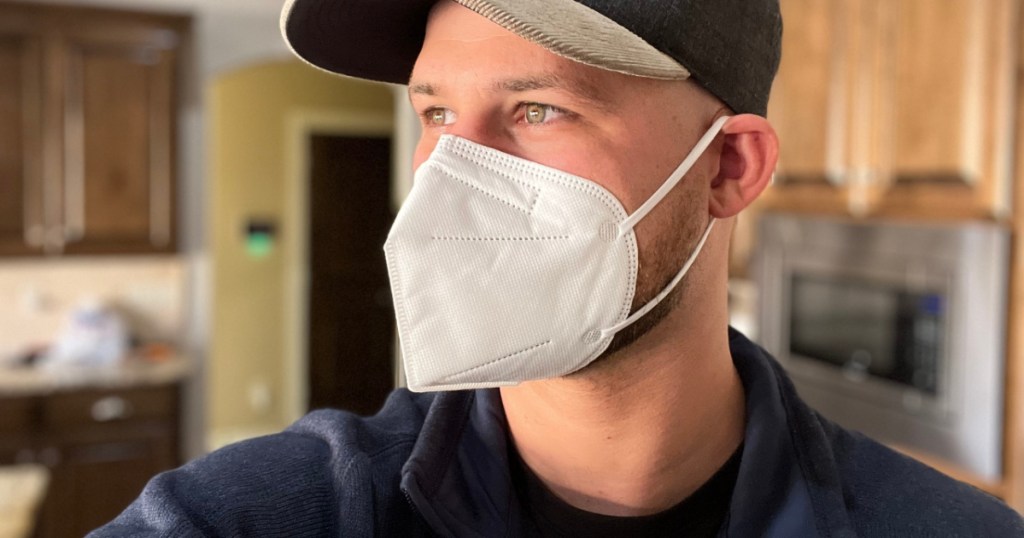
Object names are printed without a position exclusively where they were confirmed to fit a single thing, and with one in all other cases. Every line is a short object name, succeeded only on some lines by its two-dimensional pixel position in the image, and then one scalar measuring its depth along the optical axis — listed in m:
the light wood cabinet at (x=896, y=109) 1.83
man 0.82
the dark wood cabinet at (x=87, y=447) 3.58
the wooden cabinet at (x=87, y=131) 3.72
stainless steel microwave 1.83
